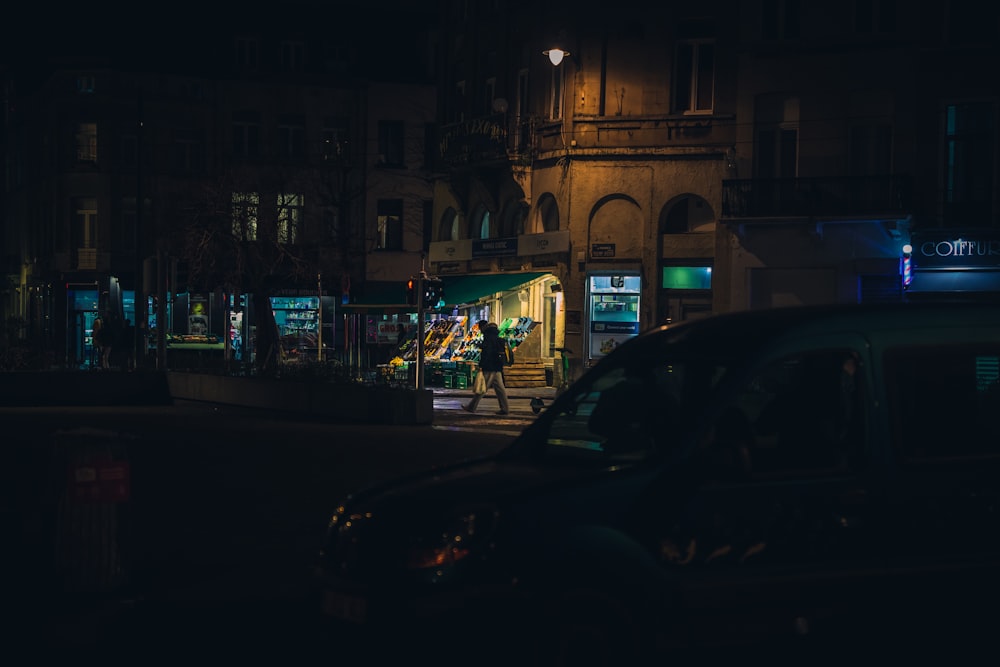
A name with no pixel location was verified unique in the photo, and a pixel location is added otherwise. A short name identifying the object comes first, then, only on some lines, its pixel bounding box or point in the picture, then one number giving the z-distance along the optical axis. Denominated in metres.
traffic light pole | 27.80
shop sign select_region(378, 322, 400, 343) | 50.77
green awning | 41.22
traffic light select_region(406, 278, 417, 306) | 31.59
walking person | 29.17
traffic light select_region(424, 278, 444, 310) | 31.39
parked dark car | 6.31
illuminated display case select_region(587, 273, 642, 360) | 38.88
